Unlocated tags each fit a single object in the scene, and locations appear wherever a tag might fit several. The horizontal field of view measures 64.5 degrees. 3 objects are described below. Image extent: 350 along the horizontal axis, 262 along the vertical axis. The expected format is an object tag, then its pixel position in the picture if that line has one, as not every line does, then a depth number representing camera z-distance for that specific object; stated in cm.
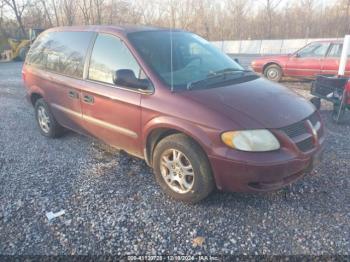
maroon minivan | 251
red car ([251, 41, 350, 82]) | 876
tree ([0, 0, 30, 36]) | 2881
